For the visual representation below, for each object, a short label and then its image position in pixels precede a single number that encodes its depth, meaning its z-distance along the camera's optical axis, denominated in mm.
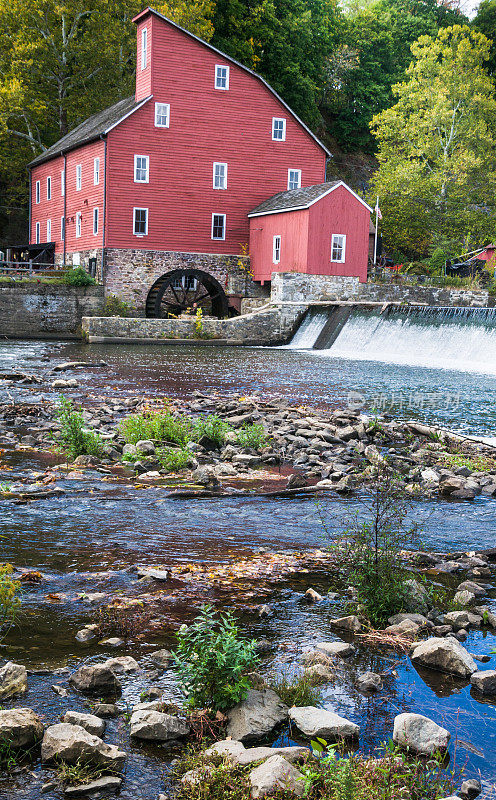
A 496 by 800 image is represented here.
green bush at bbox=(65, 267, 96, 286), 30316
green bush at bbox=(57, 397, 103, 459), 8516
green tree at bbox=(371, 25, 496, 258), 39875
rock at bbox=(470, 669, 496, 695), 3713
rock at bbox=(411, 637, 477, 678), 3855
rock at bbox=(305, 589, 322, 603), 4748
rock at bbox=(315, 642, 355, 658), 4016
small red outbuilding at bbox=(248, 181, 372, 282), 31281
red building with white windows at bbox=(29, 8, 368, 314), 32719
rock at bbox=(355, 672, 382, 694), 3703
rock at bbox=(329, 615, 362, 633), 4336
